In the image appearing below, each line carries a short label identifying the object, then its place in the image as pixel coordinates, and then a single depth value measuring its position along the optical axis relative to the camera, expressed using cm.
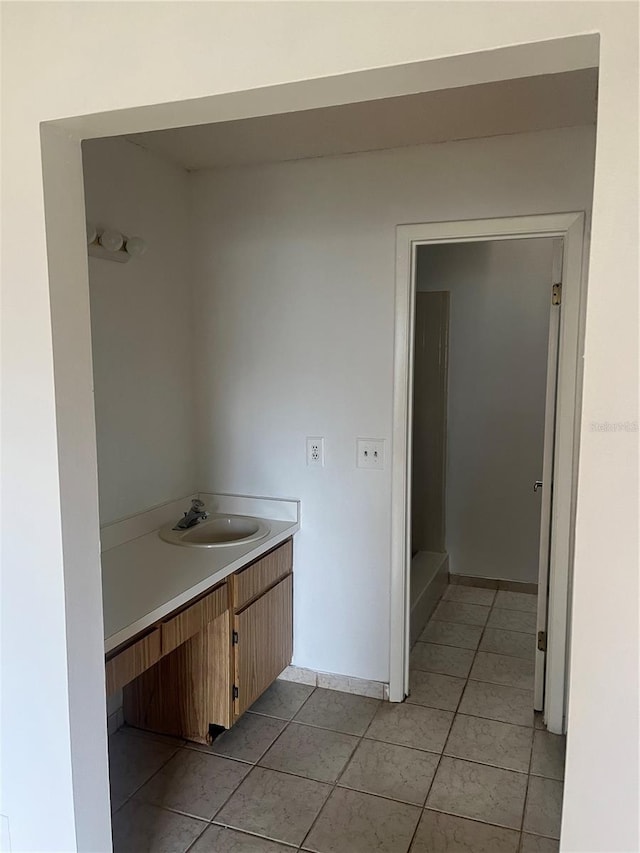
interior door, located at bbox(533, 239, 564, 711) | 259
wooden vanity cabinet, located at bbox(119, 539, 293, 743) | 240
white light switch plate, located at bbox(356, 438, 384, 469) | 275
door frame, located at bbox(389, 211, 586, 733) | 243
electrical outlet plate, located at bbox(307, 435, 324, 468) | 285
